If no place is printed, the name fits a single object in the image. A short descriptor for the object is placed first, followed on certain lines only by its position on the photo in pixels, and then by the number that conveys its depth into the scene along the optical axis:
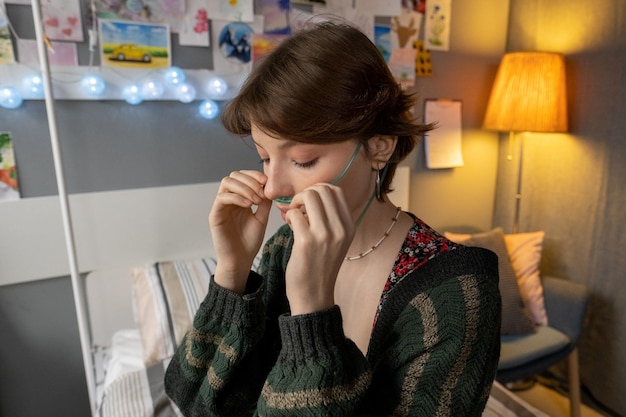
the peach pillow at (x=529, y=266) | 1.85
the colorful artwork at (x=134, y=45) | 1.39
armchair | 1.62
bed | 1.19
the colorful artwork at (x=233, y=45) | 1.55
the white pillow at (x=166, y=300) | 1.33
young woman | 0.61
